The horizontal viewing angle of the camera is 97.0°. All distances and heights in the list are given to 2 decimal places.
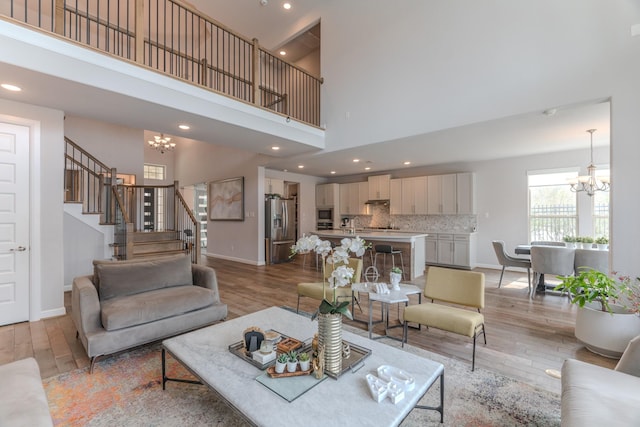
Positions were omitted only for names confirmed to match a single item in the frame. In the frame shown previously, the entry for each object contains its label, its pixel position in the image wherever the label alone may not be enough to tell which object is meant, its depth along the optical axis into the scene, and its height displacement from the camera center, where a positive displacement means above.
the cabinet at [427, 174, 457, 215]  7.07 +0.50
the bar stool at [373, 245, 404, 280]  5.54 -0.76
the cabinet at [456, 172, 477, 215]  6.80 +0.51
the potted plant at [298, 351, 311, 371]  1.62 -0.85
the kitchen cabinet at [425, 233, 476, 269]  6.59 -0.87
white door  3.35 -0.11
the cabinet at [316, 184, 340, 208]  9.15 +0.62
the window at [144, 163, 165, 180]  9.88 +1.51
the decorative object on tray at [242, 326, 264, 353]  1.84 -0.83
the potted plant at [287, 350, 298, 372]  1.61 -0.85
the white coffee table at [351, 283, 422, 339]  2.77 -0.82
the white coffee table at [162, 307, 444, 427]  1.29 -0.92
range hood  8.47 +0.36
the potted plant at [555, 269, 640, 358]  2.60 -0.95
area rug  1.81 -1.32
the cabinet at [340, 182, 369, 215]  8.73 +0.51
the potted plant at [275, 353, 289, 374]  1.60 -0.85
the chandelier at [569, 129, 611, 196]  4.57 +0.55
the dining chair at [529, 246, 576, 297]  4.24 -0.71
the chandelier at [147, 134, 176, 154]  8.03 +2.05
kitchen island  5.61 -0.67
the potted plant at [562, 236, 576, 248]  4.66 -0.46
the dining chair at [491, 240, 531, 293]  4.86 -0.80
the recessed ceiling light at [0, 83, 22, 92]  2.92 +1.33
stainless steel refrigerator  7.64 -0.42
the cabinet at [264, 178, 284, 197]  8.32 +0.84
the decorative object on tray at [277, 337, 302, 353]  1.85 -0.88
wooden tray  1.58 -0.90
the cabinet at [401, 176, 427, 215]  7.52 +0.50
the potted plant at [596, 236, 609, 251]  4.18 -0.44
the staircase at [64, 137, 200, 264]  5.15 -0.05
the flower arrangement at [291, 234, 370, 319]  1.63 -0.25
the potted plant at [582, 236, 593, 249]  4.51 -0.46
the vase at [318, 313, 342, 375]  1.62 -0.73
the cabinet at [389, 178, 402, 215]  7.98 +0.50
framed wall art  7.85 +0.42
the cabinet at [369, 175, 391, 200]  8.20 +0.80
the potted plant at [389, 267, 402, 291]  3.05 -0.69
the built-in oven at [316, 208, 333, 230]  9.33 -0.17
